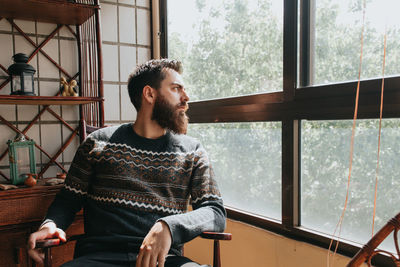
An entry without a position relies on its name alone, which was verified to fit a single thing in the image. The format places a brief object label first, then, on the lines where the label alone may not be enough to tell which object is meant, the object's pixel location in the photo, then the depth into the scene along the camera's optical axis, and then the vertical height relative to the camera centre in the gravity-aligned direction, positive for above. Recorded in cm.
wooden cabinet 162 -52
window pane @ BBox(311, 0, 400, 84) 114 +30
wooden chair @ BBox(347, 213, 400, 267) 72 -30
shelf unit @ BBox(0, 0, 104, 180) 183 +44
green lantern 181 -24
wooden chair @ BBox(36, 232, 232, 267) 116 -46
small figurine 205 +19
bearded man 123 -29
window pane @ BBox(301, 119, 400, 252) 114 -24
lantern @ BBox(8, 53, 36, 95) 180 +24
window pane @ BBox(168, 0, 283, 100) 161 +43
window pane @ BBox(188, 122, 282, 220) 160 -26
